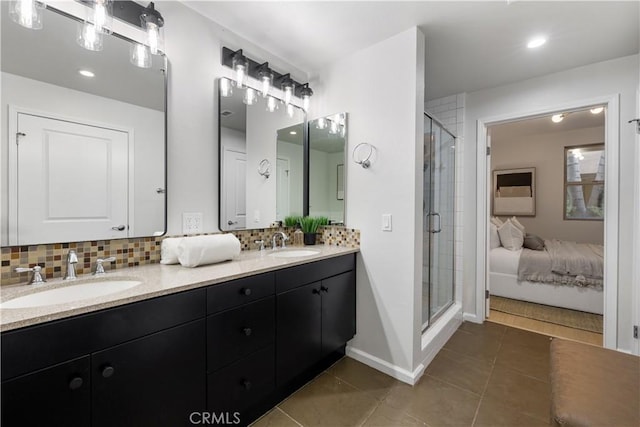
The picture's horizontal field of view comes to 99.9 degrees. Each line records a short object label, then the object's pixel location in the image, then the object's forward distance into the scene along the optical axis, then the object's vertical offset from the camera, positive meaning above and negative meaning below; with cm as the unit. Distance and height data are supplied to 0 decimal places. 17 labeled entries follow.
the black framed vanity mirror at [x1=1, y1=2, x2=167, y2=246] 116 +36
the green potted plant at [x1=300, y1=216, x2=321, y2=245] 237 -14
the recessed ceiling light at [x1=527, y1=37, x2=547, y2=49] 196 +127
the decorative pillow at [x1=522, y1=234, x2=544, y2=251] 390 -45
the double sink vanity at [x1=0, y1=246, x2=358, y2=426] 83 -53
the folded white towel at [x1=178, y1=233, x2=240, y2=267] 144 -21
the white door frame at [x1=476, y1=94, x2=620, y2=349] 218 +2
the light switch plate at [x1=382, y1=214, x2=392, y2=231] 197 -8
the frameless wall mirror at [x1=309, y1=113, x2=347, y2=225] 228 +41
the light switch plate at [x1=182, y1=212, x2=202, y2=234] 167 -7
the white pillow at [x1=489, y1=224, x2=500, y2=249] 406 -41
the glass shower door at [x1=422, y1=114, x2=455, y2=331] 240 -9
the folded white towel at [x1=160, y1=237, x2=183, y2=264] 150 -22
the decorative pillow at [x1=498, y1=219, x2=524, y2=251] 390 -36
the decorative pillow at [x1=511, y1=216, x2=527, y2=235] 424 -20
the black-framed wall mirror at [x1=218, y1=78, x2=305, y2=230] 190 +43
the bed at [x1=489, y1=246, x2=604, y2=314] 303 -94
